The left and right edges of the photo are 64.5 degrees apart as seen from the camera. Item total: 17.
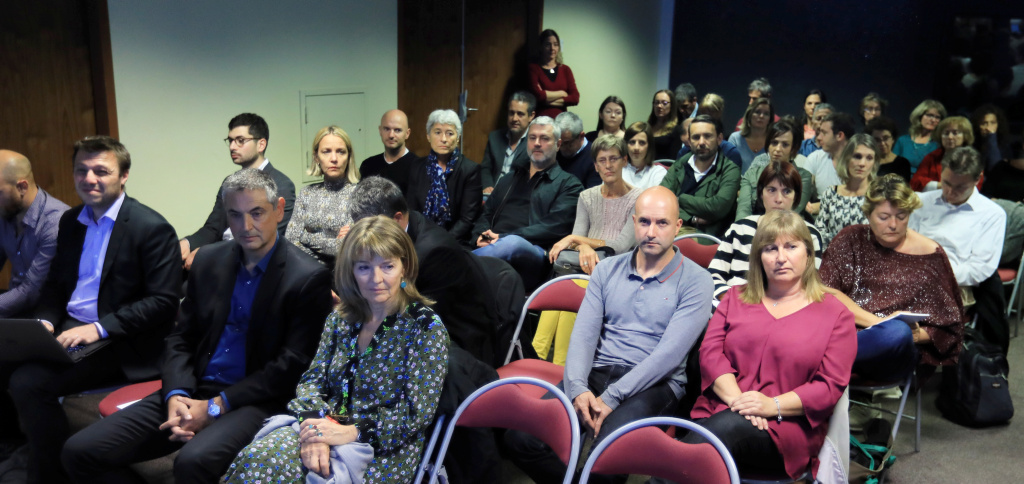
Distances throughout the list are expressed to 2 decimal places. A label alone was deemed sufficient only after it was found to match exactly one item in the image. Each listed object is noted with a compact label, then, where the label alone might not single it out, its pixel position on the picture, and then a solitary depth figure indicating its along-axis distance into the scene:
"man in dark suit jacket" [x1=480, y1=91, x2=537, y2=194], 5.86
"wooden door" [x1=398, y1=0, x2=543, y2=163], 6.72
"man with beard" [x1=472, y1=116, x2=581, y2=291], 4.35
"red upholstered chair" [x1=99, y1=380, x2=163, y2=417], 2.80
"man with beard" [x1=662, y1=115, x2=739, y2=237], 4.71
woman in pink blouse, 2.53
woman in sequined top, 3.46
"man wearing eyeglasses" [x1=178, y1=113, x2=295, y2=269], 4.40
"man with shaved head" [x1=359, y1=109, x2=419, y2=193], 5.16
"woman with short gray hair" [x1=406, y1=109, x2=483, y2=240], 4.91
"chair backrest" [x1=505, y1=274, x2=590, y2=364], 3.31
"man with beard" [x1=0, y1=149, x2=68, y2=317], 3.38
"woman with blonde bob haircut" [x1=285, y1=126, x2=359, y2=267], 4.13
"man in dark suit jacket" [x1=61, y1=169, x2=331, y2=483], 2.60
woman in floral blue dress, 2.33
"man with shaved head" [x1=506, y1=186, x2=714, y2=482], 2.74
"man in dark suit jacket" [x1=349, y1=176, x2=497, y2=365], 2.93
